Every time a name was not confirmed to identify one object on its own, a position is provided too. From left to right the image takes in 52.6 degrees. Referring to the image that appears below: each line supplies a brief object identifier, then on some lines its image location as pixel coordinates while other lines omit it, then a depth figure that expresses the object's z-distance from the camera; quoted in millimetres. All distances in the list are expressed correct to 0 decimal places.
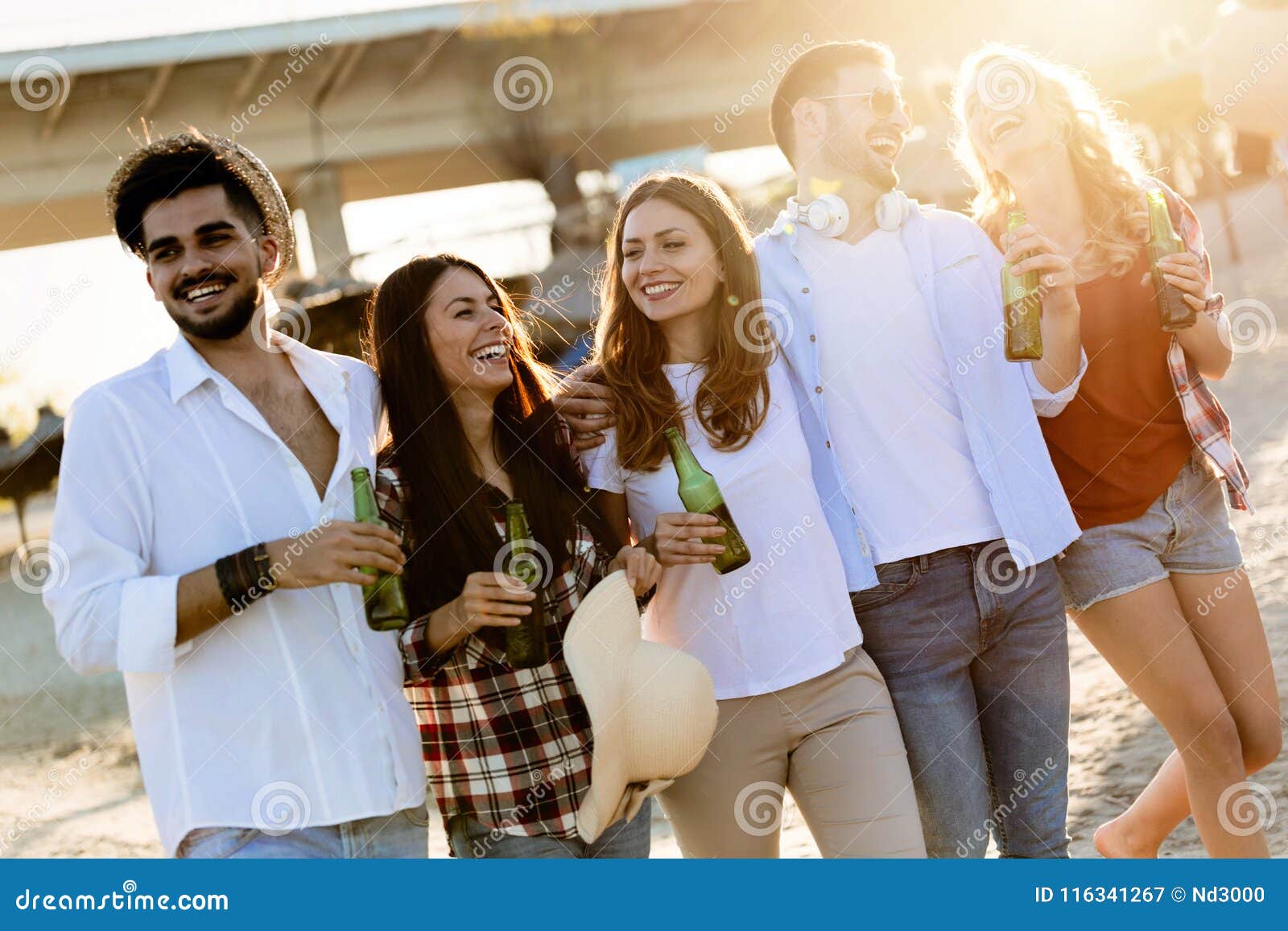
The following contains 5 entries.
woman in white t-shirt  3174
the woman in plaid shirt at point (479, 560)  3012
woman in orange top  3602
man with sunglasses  3391
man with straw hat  2664
